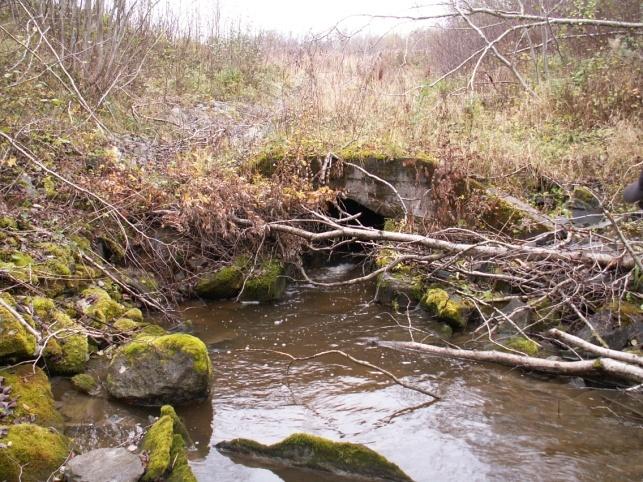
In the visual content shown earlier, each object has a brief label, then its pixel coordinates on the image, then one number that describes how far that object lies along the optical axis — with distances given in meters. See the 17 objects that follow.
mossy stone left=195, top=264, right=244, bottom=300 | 7.69
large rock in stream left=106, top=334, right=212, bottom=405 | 4.86
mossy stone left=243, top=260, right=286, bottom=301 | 7.80
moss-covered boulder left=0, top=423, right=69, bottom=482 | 3.55
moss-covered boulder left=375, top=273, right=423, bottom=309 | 7.55
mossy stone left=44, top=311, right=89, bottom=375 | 5.00
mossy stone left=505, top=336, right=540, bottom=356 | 5.89
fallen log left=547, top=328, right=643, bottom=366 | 4.78
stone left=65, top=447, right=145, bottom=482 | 3.59
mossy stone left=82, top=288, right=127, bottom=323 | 5.90
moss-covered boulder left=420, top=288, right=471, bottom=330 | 6.72
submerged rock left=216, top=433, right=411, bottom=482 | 4.01
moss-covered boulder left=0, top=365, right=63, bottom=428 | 4.18
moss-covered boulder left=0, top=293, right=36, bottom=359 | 4.51
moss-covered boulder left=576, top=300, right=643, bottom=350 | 5.64
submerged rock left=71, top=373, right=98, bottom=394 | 4.96
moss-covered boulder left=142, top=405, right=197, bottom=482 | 3.75
